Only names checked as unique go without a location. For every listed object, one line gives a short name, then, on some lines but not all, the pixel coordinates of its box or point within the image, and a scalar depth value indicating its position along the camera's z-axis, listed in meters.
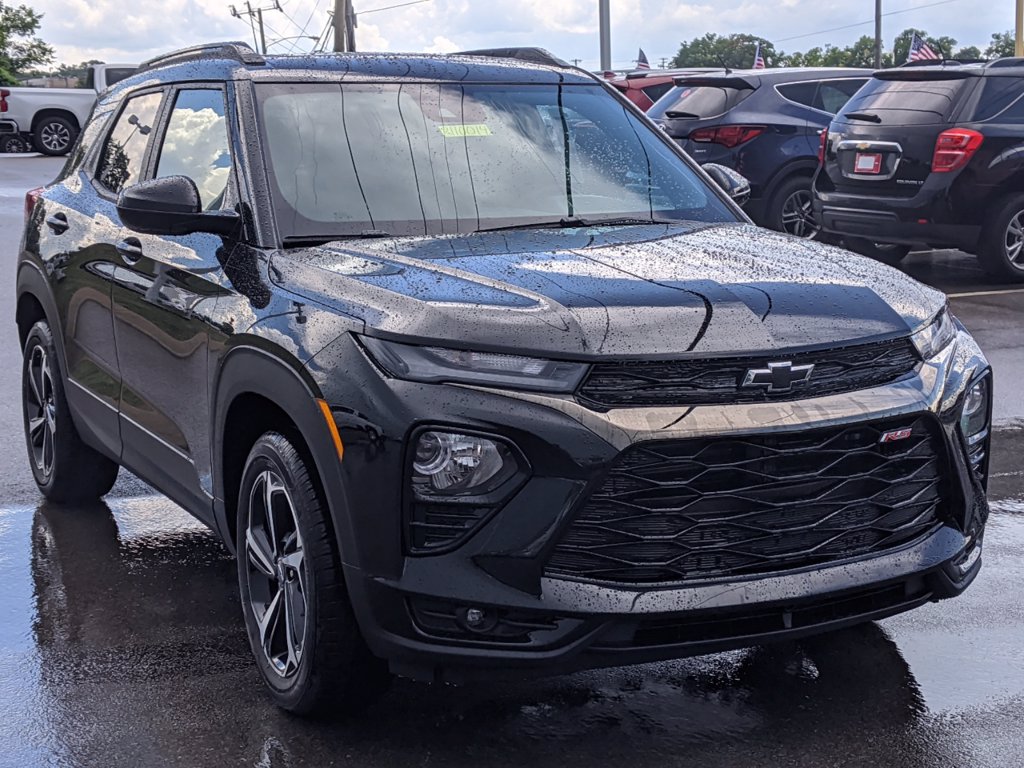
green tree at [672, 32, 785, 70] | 115.50
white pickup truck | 29.97
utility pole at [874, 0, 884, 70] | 55.72
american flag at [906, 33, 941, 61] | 26.99
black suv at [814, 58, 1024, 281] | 11.72
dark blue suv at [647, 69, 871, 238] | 14.11
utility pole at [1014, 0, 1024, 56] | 31.08
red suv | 18.00
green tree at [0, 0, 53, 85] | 65.88
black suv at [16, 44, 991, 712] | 3.27
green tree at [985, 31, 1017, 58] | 89.57
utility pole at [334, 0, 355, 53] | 46.53
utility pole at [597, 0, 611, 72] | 30.59
